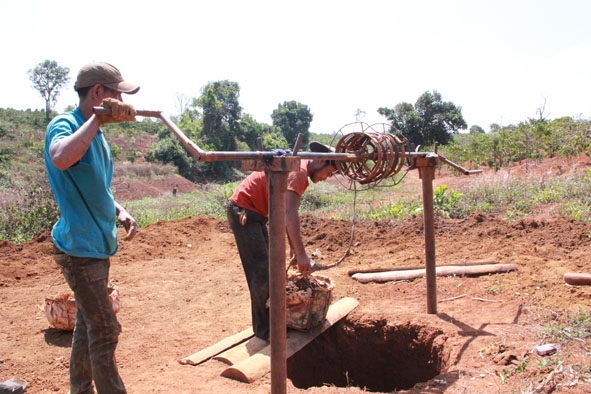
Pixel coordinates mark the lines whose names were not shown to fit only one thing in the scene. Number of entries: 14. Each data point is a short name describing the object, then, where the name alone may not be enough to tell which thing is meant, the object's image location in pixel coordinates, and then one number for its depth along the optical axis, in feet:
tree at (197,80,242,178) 107.04
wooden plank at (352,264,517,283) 18.75
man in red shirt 13.02
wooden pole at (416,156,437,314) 14.83
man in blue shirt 8.38
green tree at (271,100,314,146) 130.41
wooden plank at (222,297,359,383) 11.59
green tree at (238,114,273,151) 112.57
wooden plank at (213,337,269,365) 12.43
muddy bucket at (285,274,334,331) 13.62
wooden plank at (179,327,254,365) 12.63
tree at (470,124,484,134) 203.82
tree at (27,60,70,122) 135.85
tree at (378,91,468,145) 102.91
